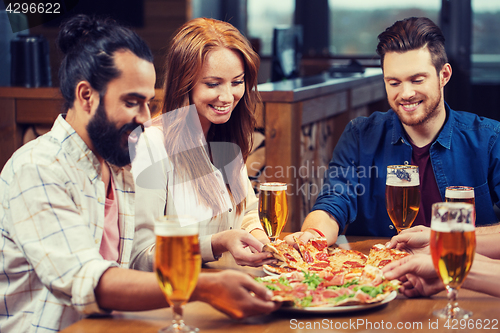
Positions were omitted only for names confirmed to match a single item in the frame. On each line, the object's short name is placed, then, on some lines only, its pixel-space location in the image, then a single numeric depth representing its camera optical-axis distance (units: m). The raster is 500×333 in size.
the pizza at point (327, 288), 2.12
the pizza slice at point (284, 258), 2.36
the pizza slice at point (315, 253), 2.39
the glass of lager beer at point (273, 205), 2.48
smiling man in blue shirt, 2.94
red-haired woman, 2.79
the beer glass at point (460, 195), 2.40
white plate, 2.10
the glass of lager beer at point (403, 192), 2.48
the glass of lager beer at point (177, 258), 2.01
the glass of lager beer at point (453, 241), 2.07
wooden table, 2.07
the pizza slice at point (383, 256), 2.36
